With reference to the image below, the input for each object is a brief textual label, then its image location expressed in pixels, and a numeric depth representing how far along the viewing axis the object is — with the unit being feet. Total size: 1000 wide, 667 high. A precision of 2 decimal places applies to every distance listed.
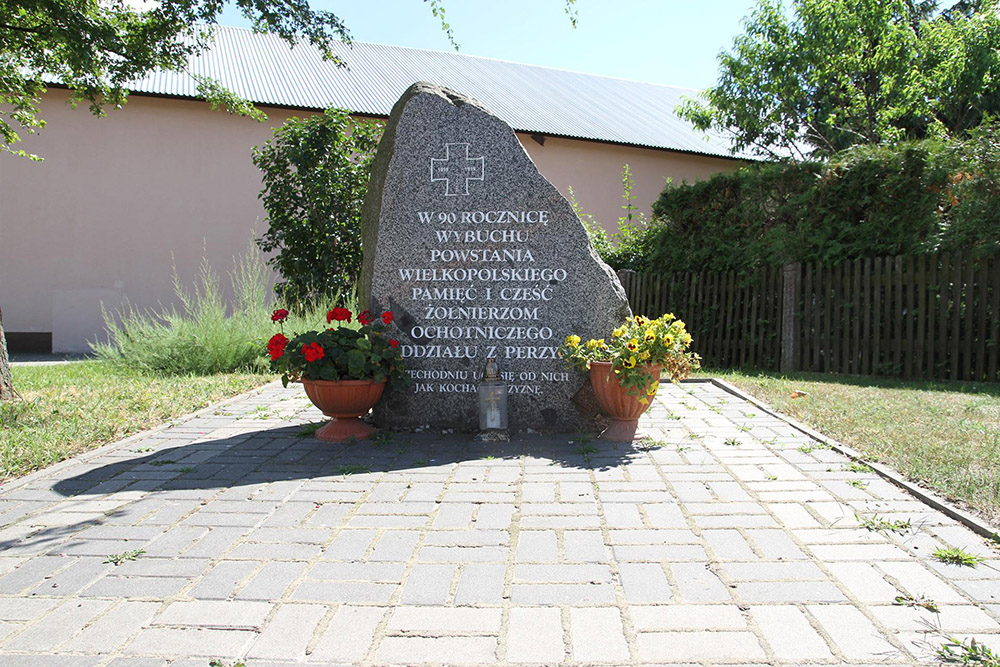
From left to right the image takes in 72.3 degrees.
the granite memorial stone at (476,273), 16.25
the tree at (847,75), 42.19
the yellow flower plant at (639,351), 14.69
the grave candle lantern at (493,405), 15.53
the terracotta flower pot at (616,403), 15.05
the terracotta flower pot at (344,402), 15.21
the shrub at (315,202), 31.12
